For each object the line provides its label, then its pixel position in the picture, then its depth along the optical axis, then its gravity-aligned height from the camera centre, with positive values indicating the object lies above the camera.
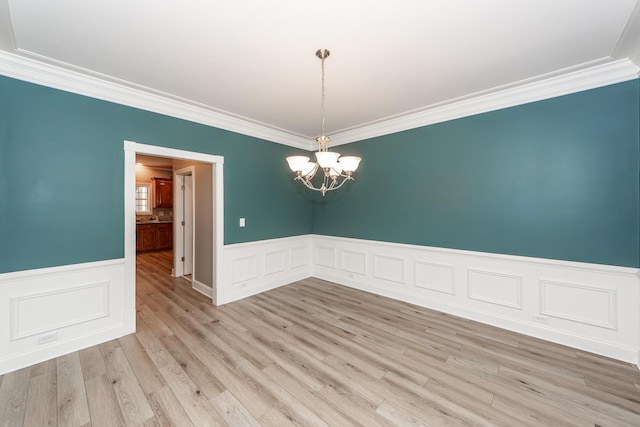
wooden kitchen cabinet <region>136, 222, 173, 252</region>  7.38 -0.66
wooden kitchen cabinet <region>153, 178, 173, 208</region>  7.95 +0.73
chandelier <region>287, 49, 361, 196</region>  2.12 +0.46
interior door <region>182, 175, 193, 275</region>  5.07 -0.09
